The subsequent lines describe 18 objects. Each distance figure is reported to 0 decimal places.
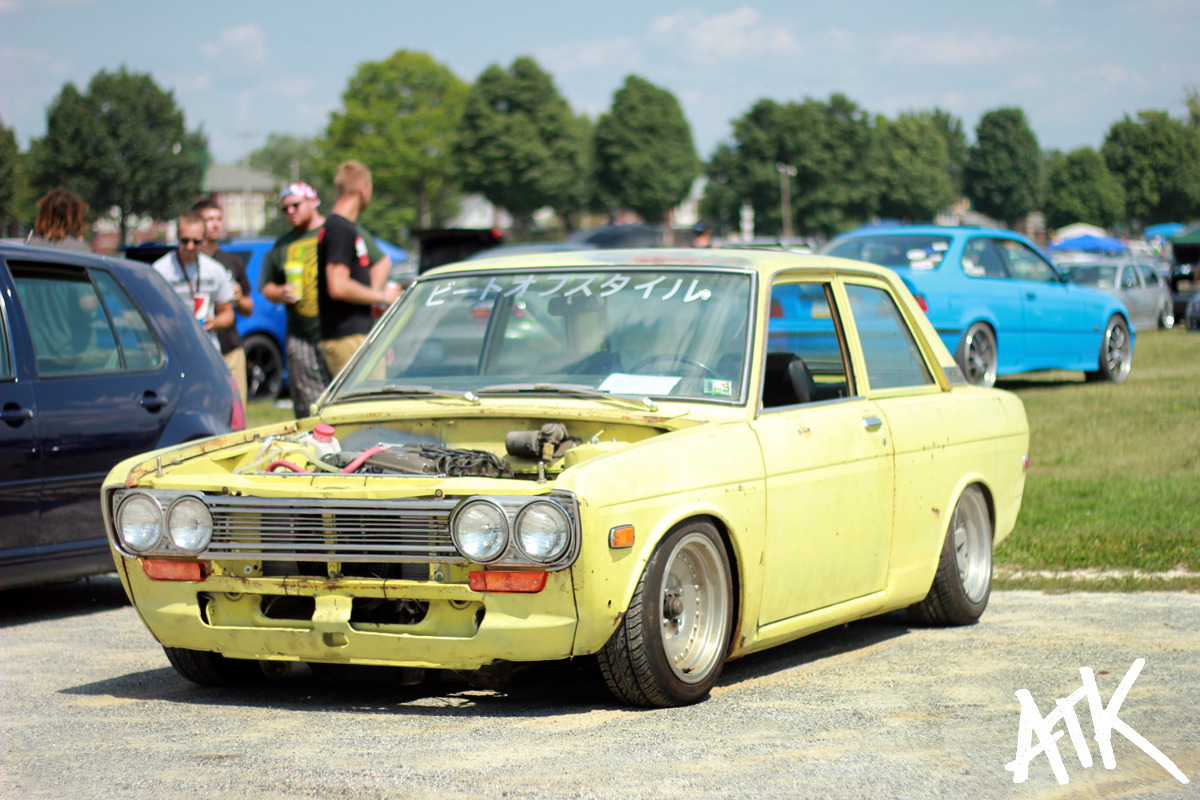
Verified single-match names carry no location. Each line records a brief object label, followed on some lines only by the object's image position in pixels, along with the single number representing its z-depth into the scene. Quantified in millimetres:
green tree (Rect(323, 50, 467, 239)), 108875
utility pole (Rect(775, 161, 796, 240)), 103938
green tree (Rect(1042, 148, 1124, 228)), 122938
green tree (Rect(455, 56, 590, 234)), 104312
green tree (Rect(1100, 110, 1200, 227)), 108062
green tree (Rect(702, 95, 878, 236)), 108438
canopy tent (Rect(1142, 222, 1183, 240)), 80125
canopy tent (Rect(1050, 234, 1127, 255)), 64500
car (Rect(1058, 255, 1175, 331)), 28797
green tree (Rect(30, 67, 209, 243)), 81500
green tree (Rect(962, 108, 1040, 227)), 145000
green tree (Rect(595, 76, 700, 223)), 108812
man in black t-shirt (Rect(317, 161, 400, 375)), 8484
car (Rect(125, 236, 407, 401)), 16453
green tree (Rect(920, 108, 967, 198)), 177125
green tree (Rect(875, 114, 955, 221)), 123375
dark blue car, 6555
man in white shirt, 9469
